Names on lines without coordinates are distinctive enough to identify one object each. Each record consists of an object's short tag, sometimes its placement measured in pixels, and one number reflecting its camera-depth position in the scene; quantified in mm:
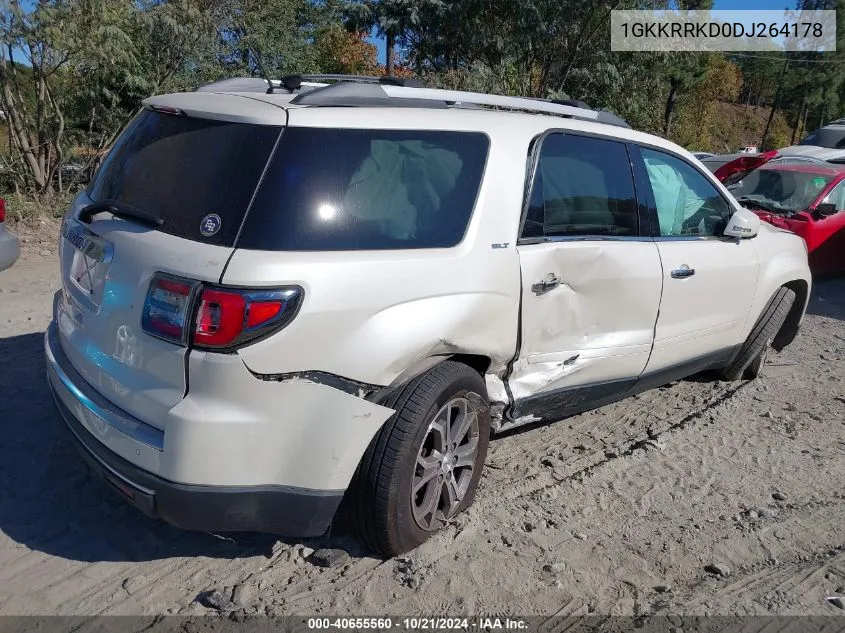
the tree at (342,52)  24125
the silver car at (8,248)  5379
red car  8375
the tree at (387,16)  20922
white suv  2453
